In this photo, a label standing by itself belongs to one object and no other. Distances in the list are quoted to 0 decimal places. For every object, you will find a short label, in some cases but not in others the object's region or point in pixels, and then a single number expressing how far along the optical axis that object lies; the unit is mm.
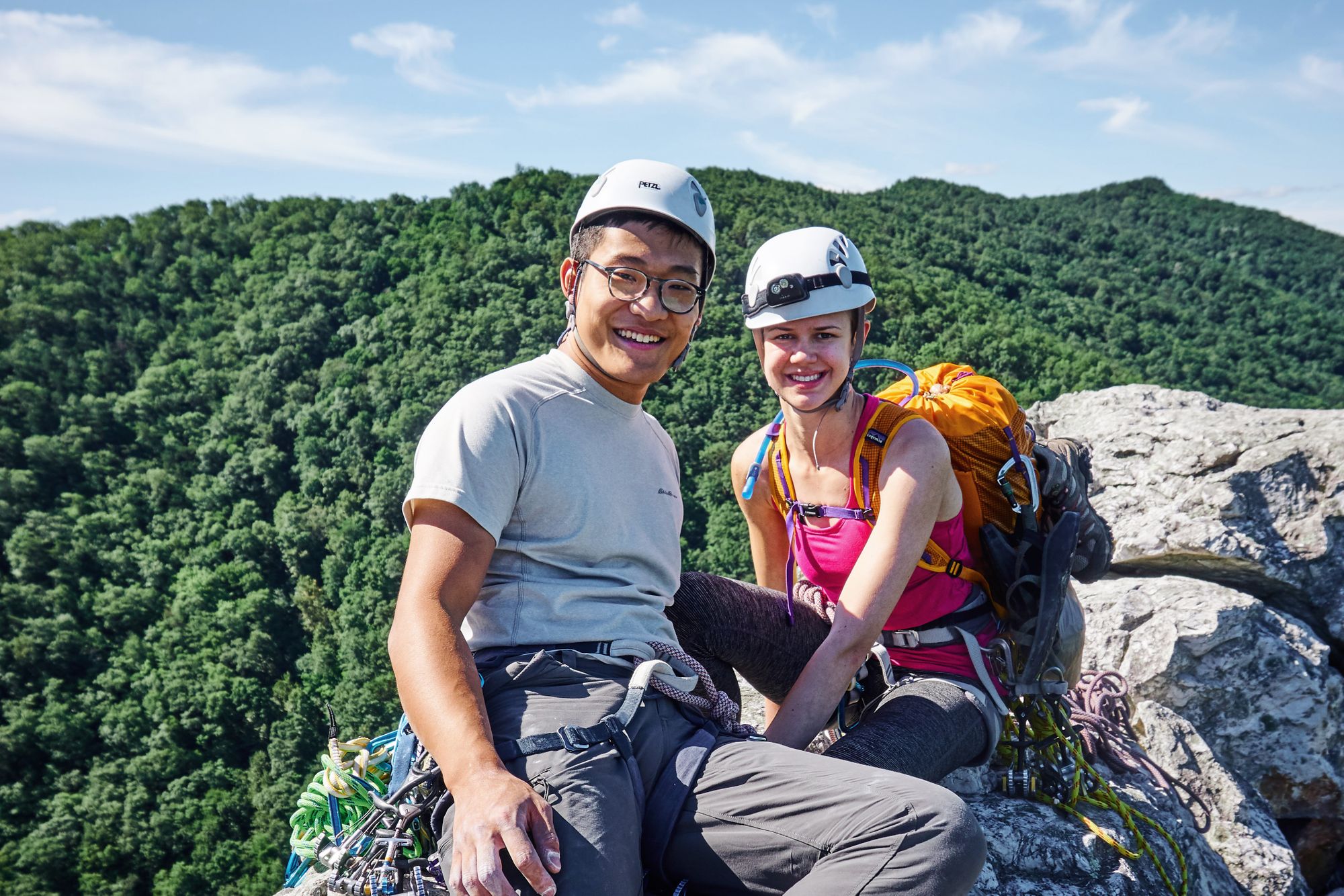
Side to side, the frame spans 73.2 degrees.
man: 1769
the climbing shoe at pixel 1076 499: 3303
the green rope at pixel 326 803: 2143
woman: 2672
